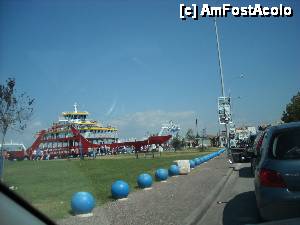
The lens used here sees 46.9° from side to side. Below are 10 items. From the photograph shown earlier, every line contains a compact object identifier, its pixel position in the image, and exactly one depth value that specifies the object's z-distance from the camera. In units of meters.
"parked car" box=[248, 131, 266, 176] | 6.58
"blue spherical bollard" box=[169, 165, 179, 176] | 15.11
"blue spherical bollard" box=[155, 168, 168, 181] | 13.08
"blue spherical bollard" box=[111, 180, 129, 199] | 9.23
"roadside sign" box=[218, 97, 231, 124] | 27.60
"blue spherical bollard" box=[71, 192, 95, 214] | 7.33
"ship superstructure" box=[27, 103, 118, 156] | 24.99
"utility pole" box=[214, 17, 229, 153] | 27.79
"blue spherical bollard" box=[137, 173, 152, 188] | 11.12
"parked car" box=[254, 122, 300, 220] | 4.97
